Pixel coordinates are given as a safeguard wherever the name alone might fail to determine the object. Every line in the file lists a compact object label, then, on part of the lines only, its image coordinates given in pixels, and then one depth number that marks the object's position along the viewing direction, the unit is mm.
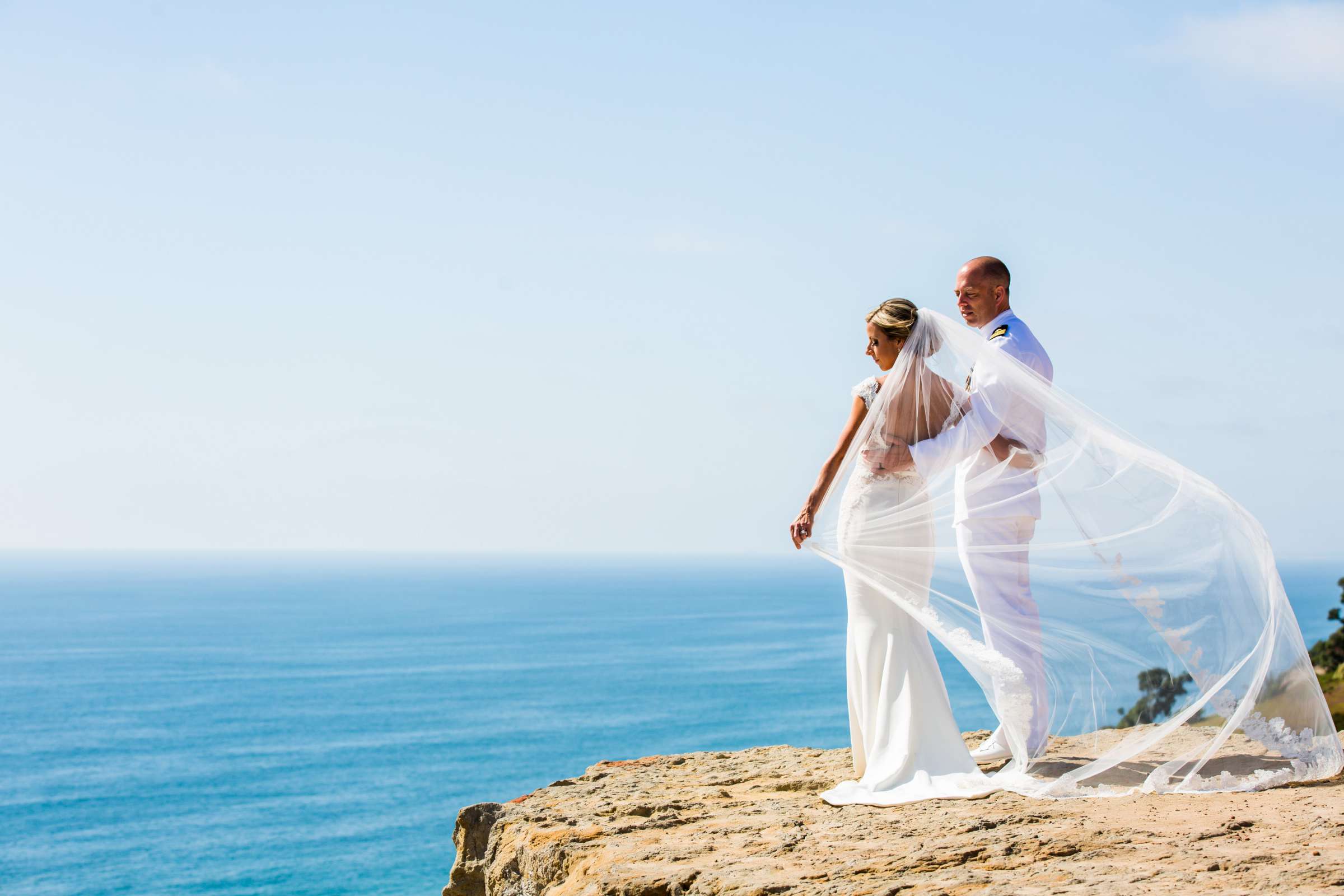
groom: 5207
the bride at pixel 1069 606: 4941
